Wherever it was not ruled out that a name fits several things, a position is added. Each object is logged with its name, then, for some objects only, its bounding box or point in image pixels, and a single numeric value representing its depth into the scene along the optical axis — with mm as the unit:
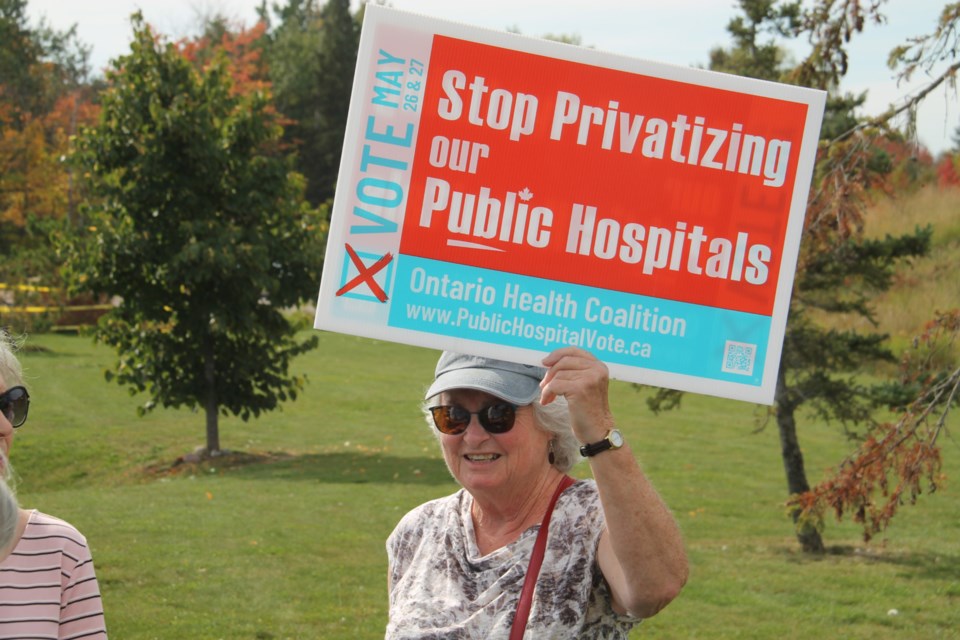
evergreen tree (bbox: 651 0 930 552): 13133
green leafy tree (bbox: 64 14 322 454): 18312
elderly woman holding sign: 3043
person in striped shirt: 3152
